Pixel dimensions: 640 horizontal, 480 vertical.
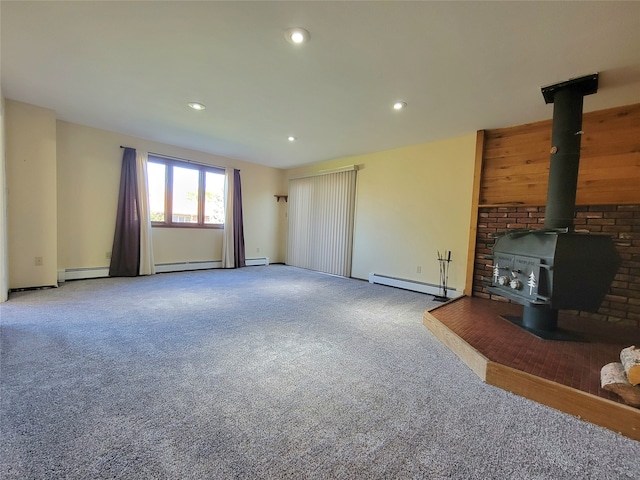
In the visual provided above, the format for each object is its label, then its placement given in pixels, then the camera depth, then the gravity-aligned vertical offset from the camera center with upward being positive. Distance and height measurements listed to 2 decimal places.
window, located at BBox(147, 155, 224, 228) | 5.04 +0.50
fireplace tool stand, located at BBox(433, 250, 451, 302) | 4.04 -0.64
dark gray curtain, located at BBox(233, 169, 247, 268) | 5.99 -0.09
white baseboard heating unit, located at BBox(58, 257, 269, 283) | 4.21 -0.94
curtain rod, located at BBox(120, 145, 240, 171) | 4.92 +1.14
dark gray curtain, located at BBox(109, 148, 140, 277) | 4.56 -0.14
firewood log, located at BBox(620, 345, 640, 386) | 1.49 -0.74
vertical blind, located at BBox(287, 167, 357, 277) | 5.50 +0.06
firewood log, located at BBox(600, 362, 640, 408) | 1.43 -0.82
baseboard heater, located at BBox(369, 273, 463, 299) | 4.06 -0.95
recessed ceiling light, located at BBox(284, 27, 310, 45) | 1.95 +1.38
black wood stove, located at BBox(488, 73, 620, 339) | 2.08 -0.17
